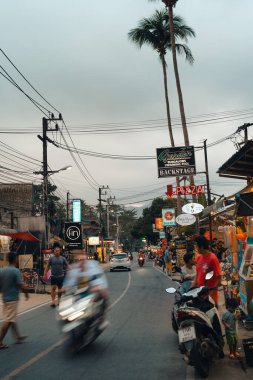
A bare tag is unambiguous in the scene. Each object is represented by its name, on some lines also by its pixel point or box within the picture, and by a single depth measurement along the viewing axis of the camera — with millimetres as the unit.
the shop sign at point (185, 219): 24953
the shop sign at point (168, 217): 58469
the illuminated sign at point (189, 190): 29969
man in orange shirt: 7512
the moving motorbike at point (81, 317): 7352
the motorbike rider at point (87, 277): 7938
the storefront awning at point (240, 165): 10438
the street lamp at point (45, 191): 26553
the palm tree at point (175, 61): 30812
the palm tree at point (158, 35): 35494
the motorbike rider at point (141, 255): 51925
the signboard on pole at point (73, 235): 31138
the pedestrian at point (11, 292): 8336
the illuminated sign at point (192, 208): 24777
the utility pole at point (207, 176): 28139
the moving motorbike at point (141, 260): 51372
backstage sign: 31797
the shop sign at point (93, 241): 67775
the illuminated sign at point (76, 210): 51744
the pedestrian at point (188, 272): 8620
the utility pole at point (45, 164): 26594
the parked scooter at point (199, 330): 5797
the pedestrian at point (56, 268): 14094
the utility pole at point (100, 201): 68938
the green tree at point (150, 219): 92712
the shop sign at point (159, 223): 77062
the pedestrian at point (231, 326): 6748
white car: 39844
